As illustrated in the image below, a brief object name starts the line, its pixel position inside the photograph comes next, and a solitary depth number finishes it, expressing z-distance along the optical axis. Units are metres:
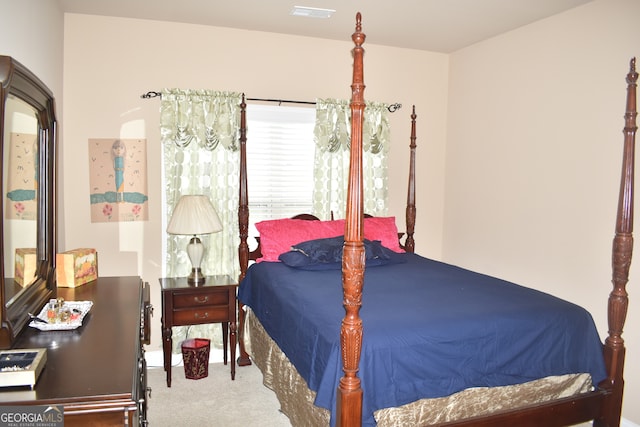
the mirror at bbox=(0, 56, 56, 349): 1.55
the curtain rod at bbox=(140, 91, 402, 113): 3.67
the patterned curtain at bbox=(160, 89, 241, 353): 3.66
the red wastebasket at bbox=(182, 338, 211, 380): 3.43
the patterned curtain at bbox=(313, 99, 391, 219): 4.04
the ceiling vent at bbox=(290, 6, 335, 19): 3.32
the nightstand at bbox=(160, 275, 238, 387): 3.32
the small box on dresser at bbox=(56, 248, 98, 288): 2.35
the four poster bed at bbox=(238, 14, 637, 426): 1.93
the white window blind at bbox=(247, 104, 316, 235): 4.00
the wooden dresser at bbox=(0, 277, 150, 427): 1.25
